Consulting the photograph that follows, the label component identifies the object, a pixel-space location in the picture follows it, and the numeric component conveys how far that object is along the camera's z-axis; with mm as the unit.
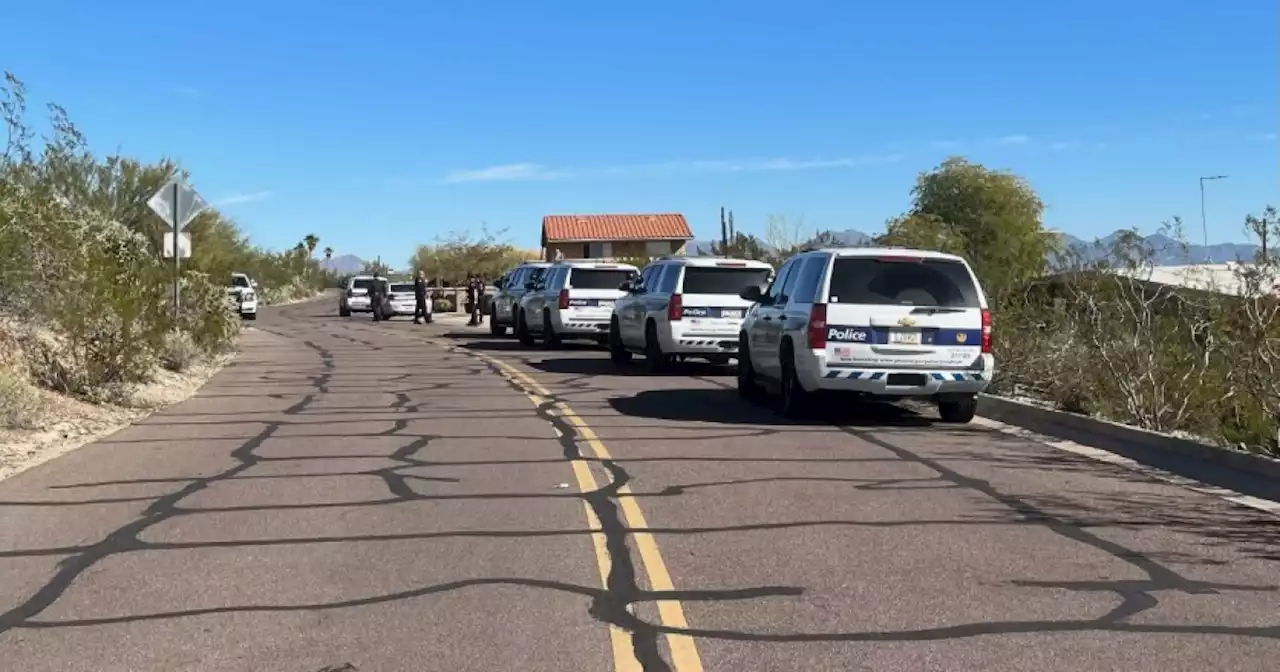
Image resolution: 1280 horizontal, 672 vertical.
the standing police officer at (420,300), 45719
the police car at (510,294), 31836
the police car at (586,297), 27750
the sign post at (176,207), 21578
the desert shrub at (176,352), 20797
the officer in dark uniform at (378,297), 50469
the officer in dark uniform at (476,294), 43031
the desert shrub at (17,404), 13039
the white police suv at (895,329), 14078
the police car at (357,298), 58719
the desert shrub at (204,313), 23766
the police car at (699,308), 20641
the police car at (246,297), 47094
